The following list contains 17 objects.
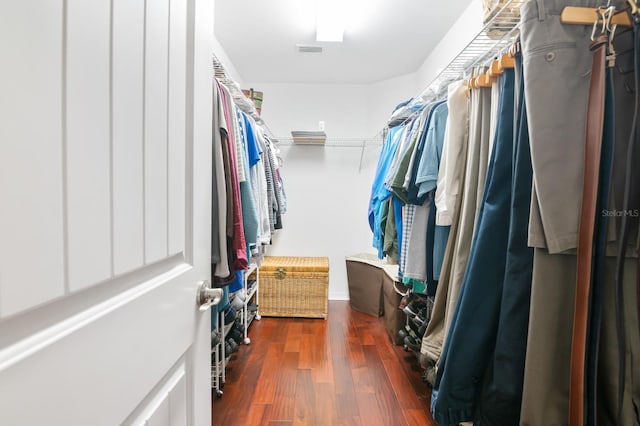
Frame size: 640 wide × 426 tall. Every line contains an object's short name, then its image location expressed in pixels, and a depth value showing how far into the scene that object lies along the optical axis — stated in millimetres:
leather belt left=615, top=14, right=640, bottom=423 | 547
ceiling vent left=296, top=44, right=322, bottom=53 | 2498
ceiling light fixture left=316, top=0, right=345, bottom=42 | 1971
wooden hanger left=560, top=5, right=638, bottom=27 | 633
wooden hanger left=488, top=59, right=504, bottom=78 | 922
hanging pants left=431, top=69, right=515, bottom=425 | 758
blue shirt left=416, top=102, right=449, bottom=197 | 1297
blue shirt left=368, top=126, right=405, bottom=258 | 1938
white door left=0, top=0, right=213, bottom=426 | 298
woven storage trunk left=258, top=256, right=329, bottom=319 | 2783
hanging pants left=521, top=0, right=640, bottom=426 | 627
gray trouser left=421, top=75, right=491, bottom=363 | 945
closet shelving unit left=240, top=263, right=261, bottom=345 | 2258
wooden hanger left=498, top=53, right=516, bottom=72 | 870
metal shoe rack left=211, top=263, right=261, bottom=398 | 1648
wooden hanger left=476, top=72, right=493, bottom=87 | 986
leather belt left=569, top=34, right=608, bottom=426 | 578
